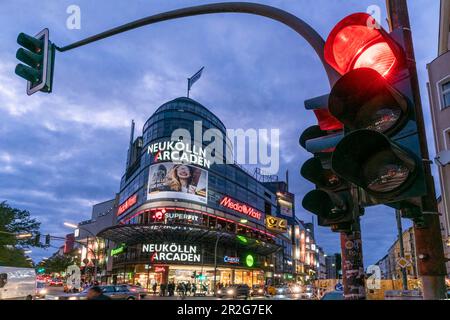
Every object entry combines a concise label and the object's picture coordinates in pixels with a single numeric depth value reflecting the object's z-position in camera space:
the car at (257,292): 53.08
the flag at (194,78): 80.75
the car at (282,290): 49.72
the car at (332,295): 17.09
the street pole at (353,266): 3.22
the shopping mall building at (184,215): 58.59
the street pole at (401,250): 20.33
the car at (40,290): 36.87
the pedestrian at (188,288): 52.58
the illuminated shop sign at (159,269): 57.62
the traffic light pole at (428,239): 2.59
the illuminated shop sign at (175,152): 63.28
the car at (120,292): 31.11
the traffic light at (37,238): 39.61
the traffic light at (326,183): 3.21
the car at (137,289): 33.97
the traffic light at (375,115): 2.40
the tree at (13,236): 51.84
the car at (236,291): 42.41
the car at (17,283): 29.59
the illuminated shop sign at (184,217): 59.72
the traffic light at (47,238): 39.75
